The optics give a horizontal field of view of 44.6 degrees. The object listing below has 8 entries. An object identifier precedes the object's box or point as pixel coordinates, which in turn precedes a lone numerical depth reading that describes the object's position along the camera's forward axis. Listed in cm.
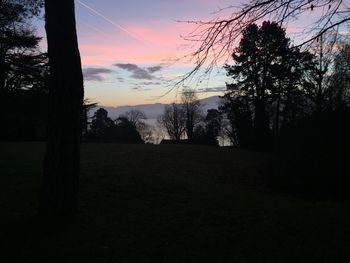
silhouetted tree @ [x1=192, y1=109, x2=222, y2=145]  6762
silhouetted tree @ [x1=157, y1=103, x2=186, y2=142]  8719
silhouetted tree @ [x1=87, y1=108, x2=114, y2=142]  6694
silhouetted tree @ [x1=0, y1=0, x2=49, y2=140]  3309
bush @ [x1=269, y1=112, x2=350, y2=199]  1410
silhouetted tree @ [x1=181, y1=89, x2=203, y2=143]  8106
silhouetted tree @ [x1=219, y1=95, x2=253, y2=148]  4804
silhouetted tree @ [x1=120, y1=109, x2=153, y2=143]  9662
